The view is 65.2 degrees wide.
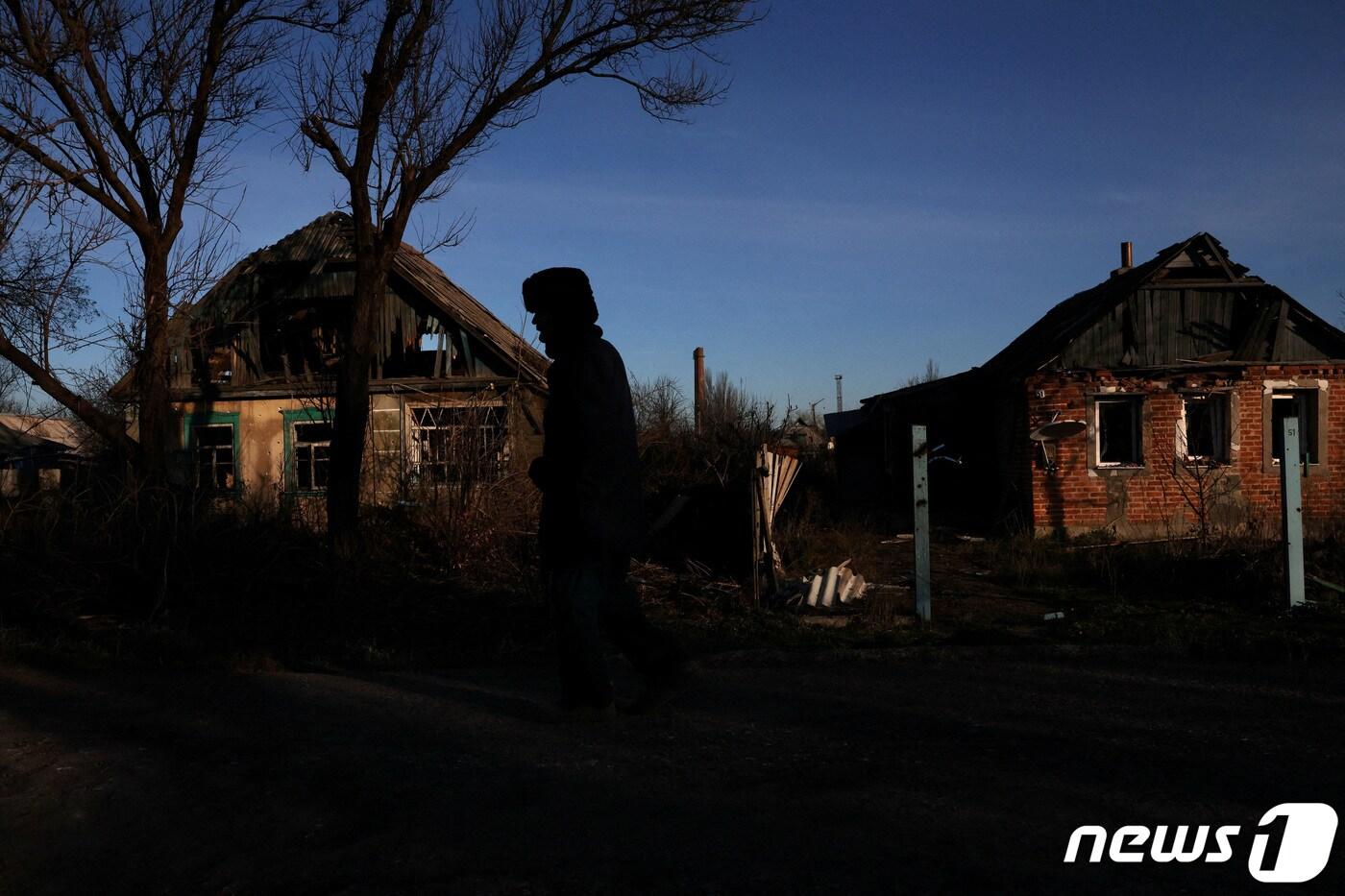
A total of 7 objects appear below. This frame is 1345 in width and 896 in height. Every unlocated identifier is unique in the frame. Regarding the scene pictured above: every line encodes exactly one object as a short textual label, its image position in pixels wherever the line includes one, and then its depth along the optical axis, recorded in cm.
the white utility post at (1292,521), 784
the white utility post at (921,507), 771
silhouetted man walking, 418
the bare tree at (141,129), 1052
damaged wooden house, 1956
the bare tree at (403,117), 1079
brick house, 1639
